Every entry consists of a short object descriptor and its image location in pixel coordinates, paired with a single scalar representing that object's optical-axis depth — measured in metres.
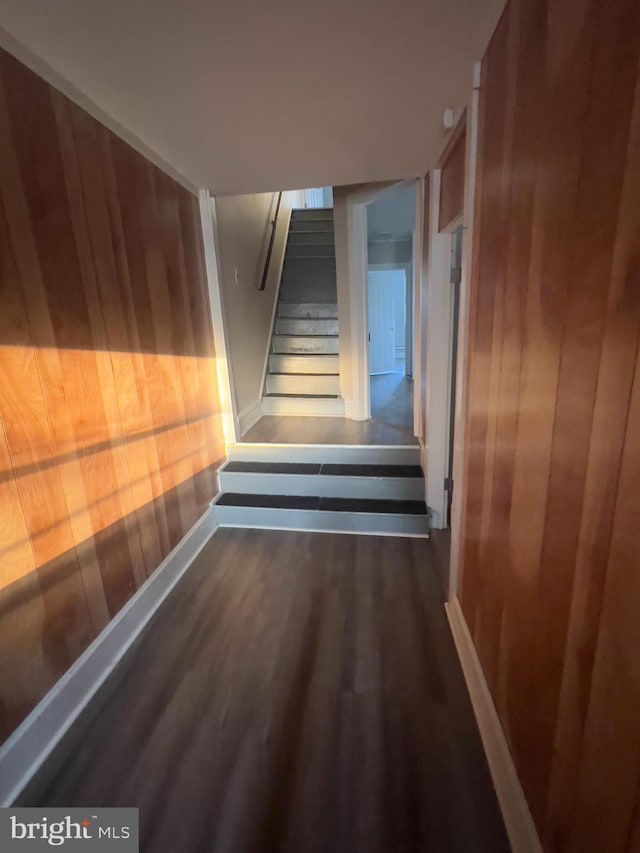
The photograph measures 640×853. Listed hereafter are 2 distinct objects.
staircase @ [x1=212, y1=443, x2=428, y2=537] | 2.65
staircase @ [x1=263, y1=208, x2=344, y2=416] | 4.07
